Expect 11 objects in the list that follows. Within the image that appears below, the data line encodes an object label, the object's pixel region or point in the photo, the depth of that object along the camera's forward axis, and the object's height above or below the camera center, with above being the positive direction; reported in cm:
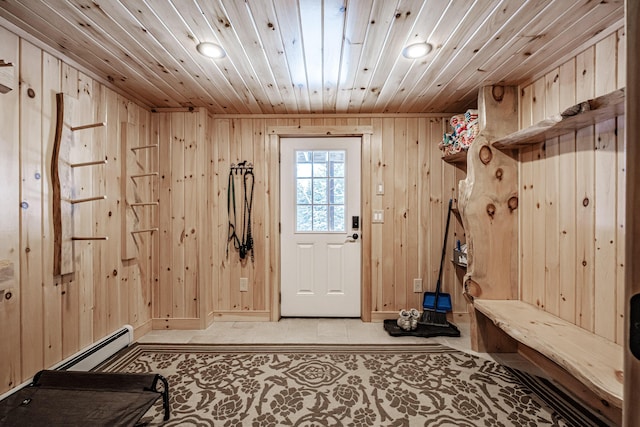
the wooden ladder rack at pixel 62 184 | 190 +19
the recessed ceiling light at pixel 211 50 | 182 +102
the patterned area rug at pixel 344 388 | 170 -115
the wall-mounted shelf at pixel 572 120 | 143 +52
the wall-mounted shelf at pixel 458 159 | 274 +53
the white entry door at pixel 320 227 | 317 -15
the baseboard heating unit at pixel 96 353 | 195 -101
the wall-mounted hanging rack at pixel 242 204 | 313 +9
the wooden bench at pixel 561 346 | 133 -71
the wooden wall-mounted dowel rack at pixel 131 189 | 257 +22
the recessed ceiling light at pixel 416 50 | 184 +103
